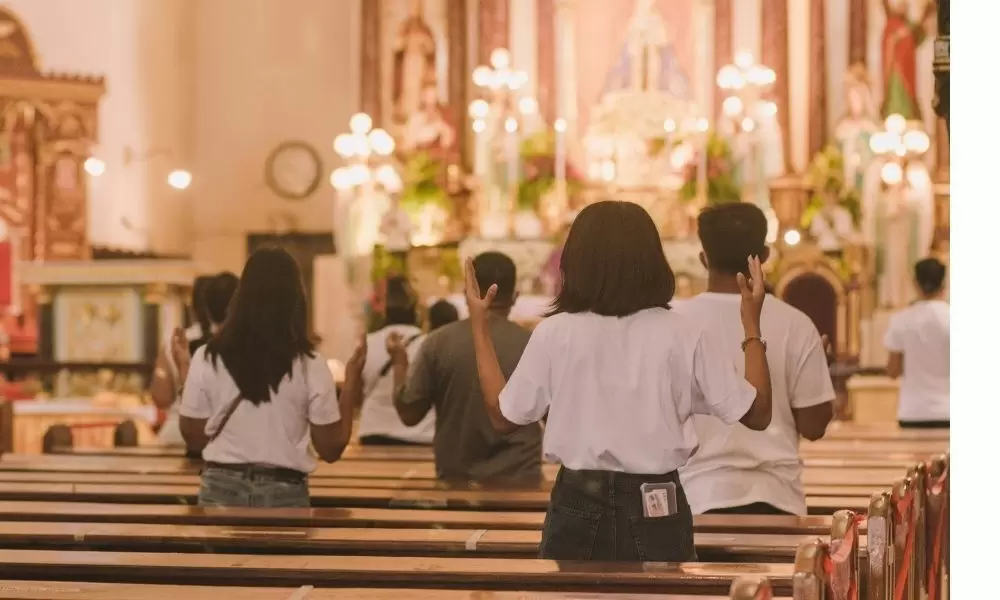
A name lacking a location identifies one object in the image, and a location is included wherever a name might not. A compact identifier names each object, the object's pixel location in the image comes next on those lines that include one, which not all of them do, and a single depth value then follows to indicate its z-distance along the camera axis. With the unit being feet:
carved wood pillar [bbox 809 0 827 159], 61.41
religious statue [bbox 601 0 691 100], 61.52
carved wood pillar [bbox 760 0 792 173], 61.31
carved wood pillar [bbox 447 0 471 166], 63.41
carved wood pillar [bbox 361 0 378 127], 63.21
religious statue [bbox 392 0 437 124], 62.64
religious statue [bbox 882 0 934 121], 60.23
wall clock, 69.00
